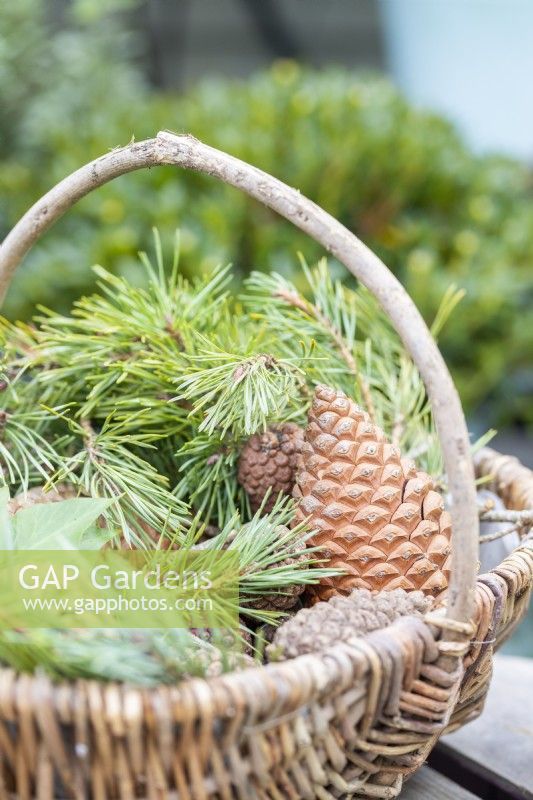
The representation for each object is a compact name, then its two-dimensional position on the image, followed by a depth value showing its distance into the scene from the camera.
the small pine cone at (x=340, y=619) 1.19
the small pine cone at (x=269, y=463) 1.30
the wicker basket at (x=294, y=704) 1.14
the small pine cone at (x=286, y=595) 1.25
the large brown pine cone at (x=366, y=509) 1.26
